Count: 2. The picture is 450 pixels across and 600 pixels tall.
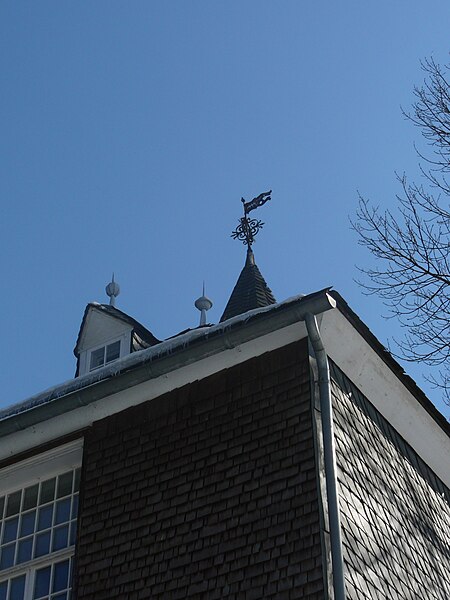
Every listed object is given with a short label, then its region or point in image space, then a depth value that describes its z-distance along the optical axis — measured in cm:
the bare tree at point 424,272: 1072
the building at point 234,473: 895
